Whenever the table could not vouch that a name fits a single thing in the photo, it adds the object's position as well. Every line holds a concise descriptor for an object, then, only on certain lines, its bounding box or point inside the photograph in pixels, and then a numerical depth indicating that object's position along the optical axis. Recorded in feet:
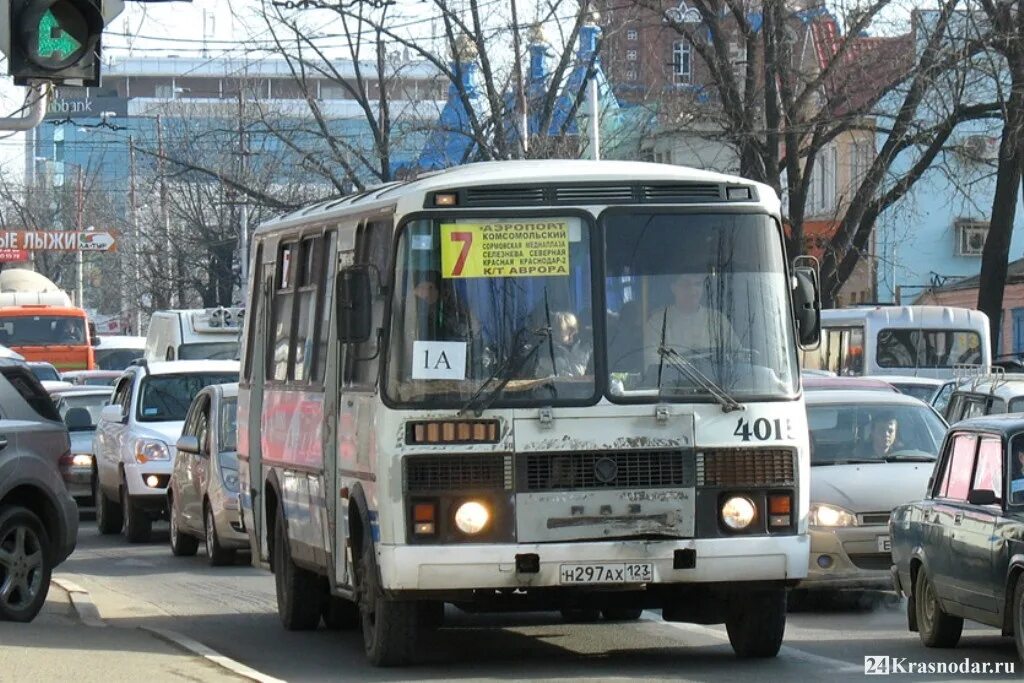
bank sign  476.13
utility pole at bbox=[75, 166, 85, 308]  261.34
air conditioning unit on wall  216.33
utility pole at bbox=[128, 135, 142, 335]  247.91
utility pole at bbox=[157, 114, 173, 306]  217.56
